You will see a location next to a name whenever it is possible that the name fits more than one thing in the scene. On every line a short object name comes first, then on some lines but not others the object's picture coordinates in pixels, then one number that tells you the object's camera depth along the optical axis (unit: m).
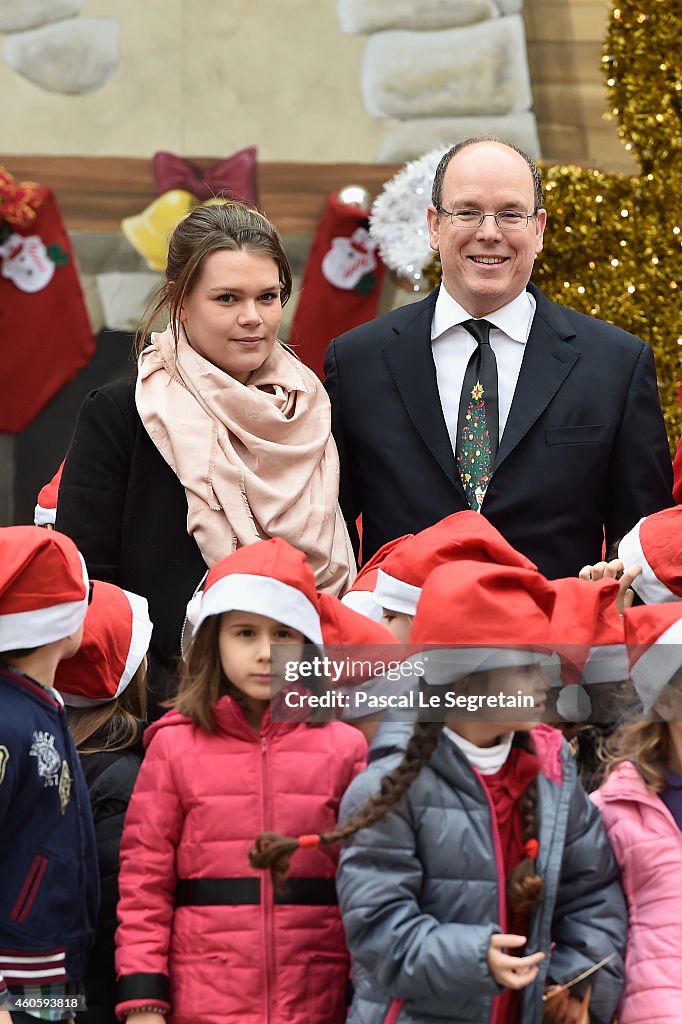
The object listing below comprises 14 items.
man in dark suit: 6.86
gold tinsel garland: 11.27
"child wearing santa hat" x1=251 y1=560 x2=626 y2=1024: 4.59
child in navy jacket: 4.93
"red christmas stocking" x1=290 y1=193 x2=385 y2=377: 13.37
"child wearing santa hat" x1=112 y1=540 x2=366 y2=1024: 4.94
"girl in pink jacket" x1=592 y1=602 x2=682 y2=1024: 4.83
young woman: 6.38
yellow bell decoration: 13.26
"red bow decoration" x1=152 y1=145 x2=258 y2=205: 13.22
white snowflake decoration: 11.98
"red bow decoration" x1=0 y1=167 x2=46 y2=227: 12.88
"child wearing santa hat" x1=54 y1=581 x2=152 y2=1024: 5.54
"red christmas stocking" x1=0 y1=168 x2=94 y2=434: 13.15
